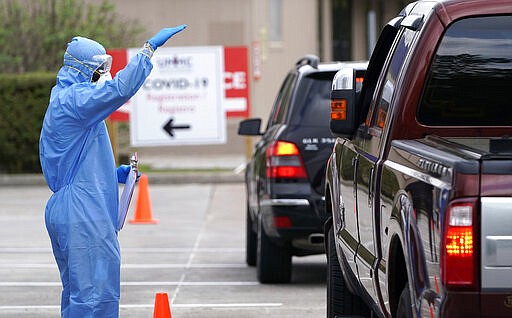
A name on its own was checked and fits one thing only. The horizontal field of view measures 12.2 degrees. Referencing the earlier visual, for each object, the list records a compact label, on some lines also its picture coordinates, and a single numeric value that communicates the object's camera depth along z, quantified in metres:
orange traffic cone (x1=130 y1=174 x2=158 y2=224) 31.12
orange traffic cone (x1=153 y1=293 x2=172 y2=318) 14.56
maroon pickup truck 8.33
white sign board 41.58
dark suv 19.45
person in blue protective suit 13.36
